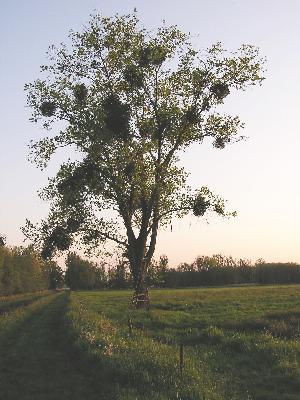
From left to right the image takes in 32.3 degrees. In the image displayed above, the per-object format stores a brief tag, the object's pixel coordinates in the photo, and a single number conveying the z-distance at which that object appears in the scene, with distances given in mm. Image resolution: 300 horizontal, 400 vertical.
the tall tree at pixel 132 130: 27953
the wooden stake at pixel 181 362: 11716
